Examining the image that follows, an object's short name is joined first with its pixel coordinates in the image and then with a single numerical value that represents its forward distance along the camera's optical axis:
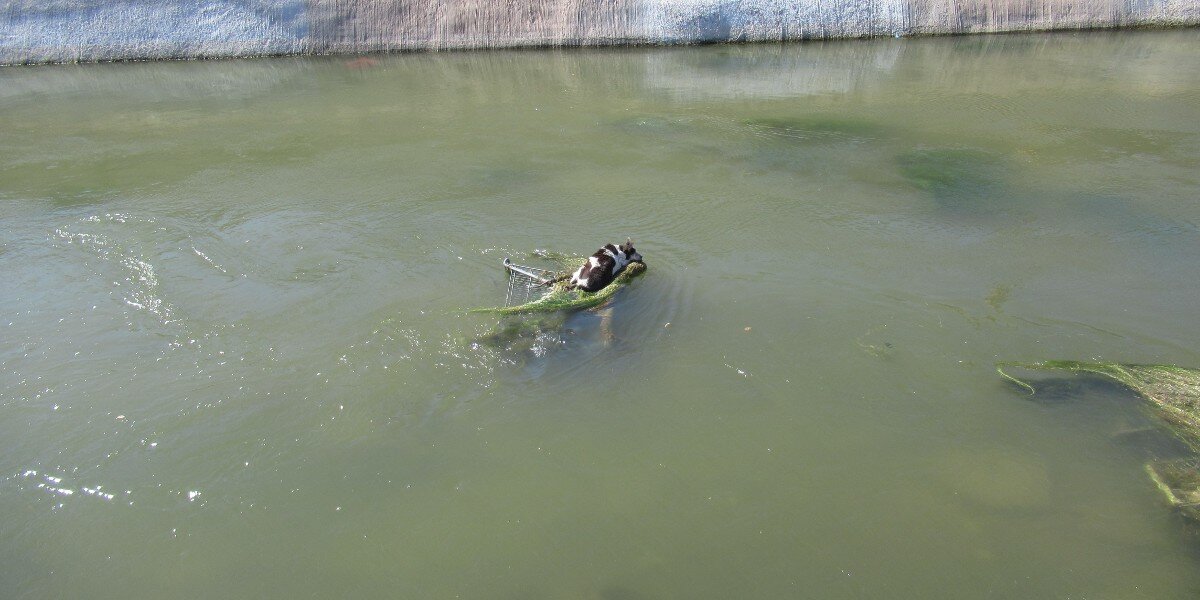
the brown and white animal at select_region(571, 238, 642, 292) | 3.93
